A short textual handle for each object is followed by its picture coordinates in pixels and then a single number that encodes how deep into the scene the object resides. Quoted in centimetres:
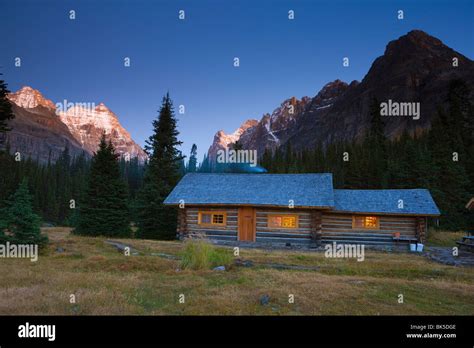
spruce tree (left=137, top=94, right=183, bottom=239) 3033
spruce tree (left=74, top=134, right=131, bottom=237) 2797
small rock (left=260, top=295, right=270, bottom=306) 855
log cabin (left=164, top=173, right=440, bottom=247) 2461
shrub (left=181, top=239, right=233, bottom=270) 1355
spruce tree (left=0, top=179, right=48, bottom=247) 1611
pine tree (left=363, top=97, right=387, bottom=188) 5251
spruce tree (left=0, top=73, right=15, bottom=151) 2486
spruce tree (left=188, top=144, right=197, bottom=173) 11602
